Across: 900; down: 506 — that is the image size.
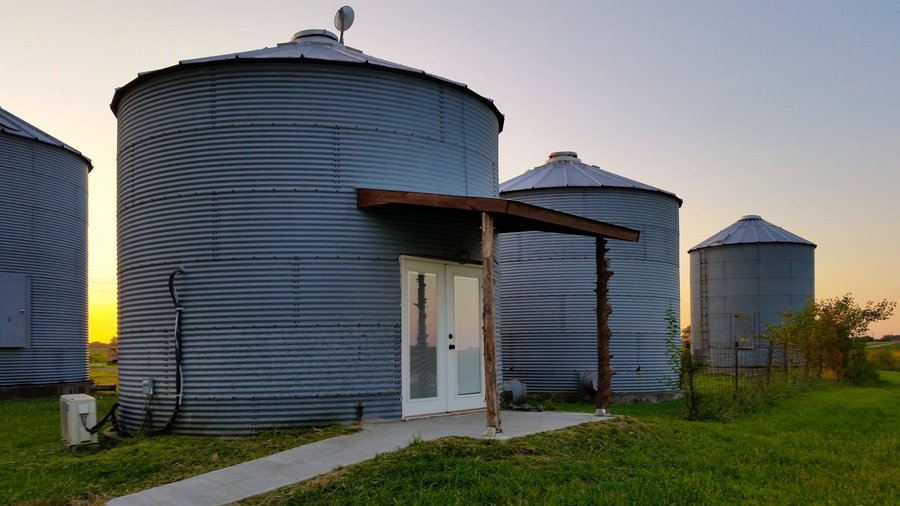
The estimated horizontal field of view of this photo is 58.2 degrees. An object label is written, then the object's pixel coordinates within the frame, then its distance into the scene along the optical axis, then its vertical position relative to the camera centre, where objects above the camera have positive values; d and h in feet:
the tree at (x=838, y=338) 77.10 -3.10
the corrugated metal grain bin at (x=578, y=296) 63.41 +1.00
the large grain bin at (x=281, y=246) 35.60 +2.98
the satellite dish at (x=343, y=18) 48.08 +17.37
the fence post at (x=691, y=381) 47.72 -4.31
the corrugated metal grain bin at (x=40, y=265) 65.82 +4.18
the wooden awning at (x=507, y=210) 33.04 +4.19
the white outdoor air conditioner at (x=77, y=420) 36.37 -4.80
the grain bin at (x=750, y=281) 103.50 +3.32
